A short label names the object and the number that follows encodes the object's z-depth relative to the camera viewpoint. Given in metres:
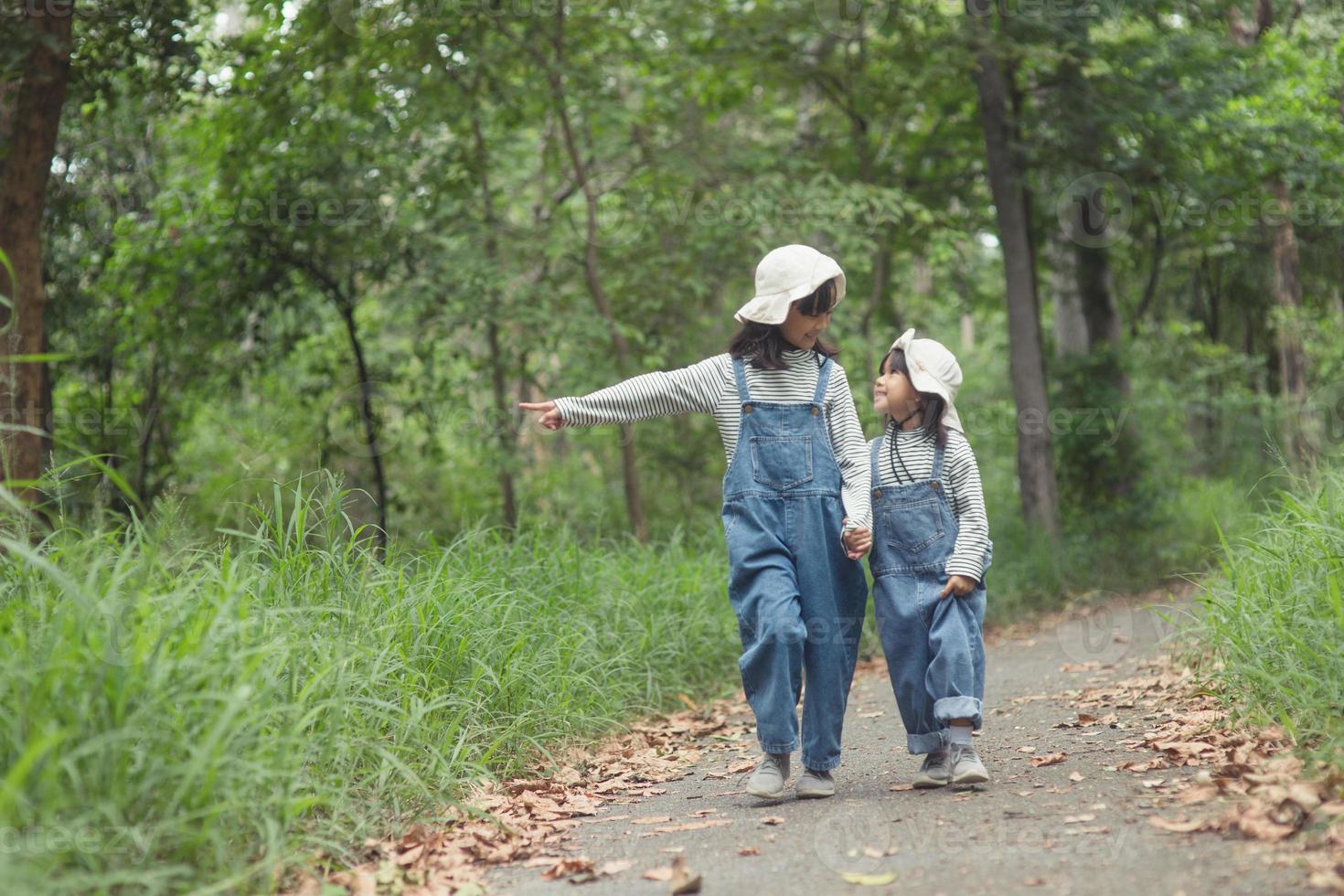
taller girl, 4.06
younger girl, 4.07
